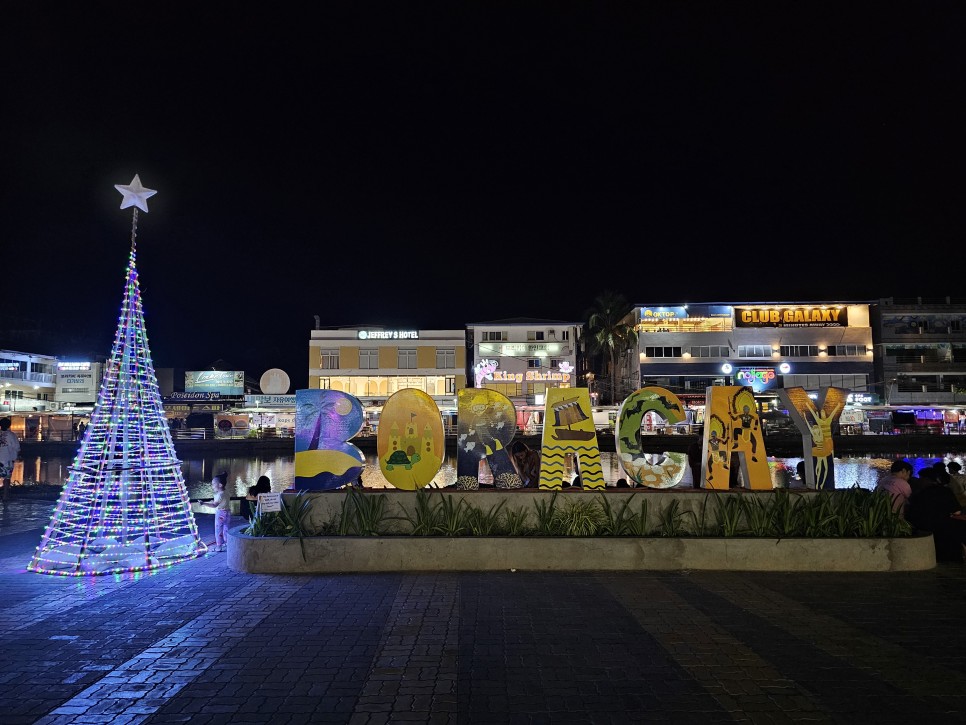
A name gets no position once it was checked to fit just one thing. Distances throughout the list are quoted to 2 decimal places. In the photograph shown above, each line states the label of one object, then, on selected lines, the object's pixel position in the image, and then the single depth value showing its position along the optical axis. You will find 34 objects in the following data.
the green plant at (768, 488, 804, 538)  9.39
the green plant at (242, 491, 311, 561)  9.45
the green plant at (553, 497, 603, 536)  9.48
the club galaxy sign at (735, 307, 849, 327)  57.22
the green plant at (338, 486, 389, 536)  9.51
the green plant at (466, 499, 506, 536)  9.54
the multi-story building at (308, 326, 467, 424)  59.31
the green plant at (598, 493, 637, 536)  9.50
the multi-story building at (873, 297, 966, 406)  56.50
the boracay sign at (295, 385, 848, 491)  10.80
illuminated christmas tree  10.26
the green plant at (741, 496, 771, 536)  9.45
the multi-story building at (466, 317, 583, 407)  59.88
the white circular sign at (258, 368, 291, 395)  59.03
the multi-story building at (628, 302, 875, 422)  56.91
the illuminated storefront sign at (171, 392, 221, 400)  60.94
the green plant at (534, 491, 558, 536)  9.53
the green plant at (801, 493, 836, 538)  9.34
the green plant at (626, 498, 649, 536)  9.51
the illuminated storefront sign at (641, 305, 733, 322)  57.62
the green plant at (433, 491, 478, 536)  9.47
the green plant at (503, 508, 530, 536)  9.54
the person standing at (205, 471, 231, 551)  11.01
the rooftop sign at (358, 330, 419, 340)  59.59
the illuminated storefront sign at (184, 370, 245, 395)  64.56
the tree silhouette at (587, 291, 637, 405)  59.47
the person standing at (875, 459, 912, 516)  10.18
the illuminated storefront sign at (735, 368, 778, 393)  56.28
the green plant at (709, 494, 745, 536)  9.46
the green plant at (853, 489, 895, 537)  9.30
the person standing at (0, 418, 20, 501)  15.66
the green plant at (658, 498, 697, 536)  9.52
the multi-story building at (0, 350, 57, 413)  57.56
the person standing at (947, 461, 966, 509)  11.10
